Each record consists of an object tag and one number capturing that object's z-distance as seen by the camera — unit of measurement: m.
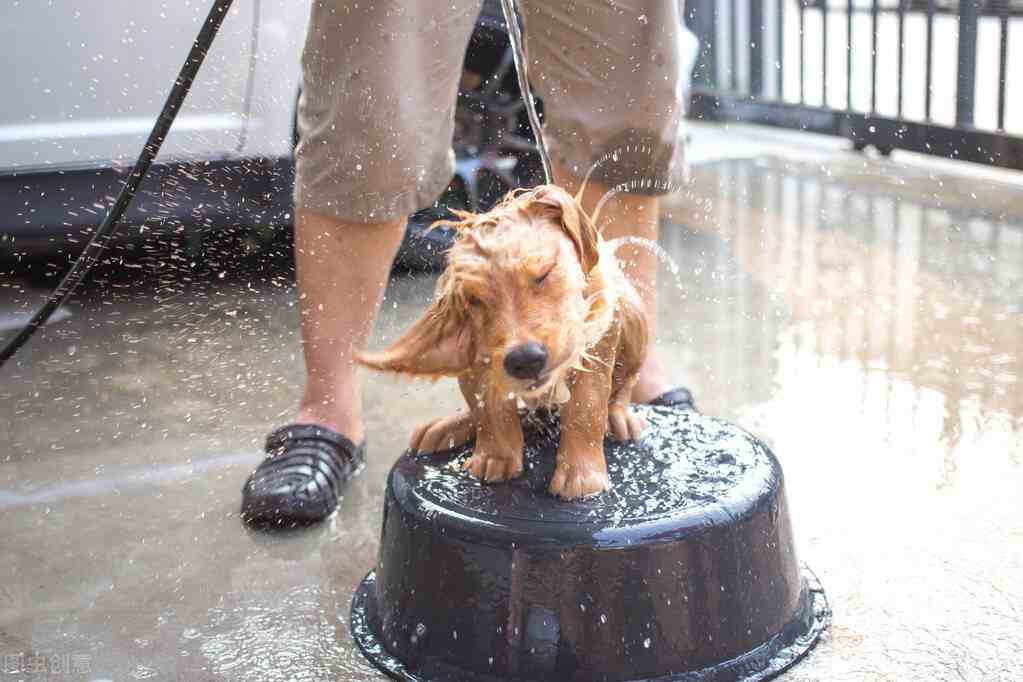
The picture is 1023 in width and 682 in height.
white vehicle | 3.54
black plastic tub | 2.22
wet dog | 2.18
